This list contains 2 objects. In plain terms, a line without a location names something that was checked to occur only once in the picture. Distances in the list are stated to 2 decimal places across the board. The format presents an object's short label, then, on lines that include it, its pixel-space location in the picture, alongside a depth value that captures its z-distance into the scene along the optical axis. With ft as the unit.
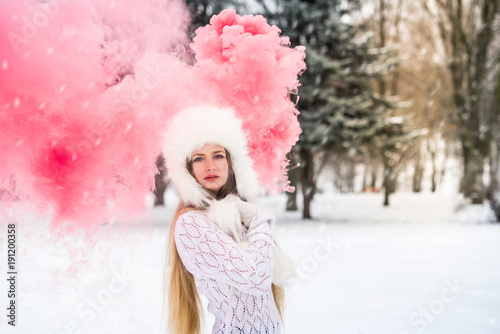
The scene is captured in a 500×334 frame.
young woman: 5.65
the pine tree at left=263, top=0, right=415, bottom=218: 37.19
